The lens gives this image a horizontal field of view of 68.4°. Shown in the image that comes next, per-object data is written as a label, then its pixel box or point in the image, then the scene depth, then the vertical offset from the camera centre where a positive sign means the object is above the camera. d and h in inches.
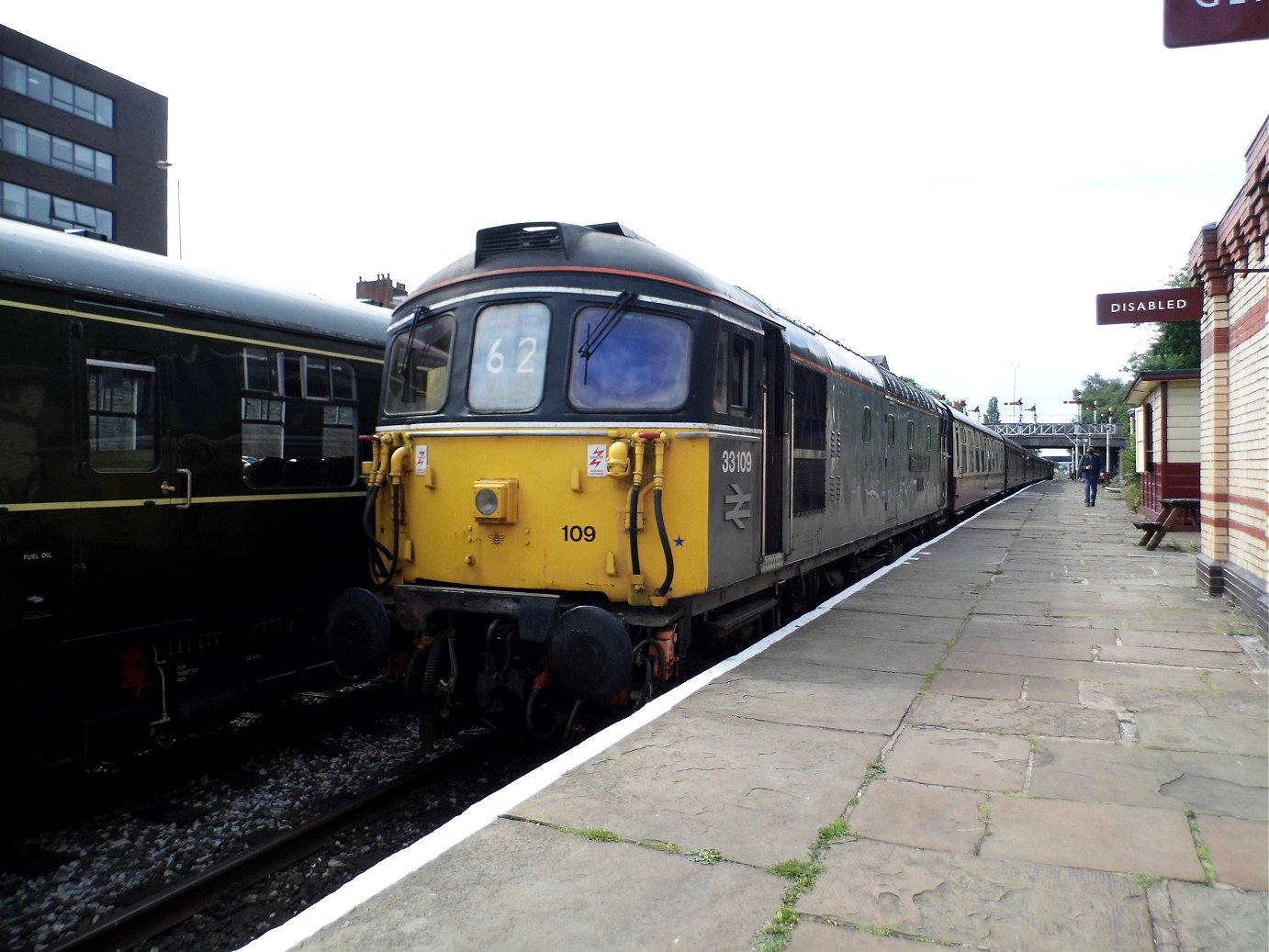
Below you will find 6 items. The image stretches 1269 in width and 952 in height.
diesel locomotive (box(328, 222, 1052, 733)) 230.7 +0.6
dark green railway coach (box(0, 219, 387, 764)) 214.8 -3.3
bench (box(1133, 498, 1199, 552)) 596.7 -33.1
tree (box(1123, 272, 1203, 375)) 1624.0 +230.8
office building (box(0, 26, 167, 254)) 1277.1 +492.6
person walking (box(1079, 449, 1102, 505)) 1170.0 -4.4
